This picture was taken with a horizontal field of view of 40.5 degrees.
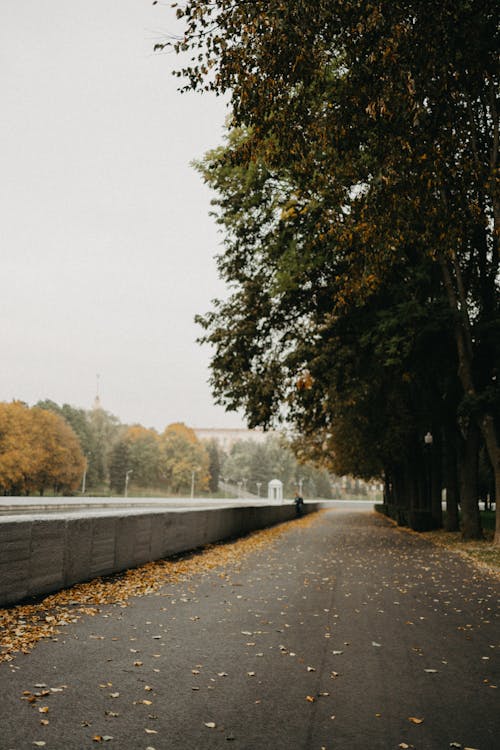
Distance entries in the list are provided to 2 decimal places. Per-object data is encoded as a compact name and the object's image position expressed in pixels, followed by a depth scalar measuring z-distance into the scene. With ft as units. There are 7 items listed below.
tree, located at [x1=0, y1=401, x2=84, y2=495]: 222.69
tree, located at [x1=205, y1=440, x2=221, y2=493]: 488.52
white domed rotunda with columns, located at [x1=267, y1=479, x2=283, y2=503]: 200.03
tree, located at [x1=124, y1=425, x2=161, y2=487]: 383.45
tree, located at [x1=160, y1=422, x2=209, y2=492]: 386.52
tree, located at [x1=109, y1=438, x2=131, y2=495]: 370.94
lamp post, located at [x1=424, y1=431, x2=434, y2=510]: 85.20
